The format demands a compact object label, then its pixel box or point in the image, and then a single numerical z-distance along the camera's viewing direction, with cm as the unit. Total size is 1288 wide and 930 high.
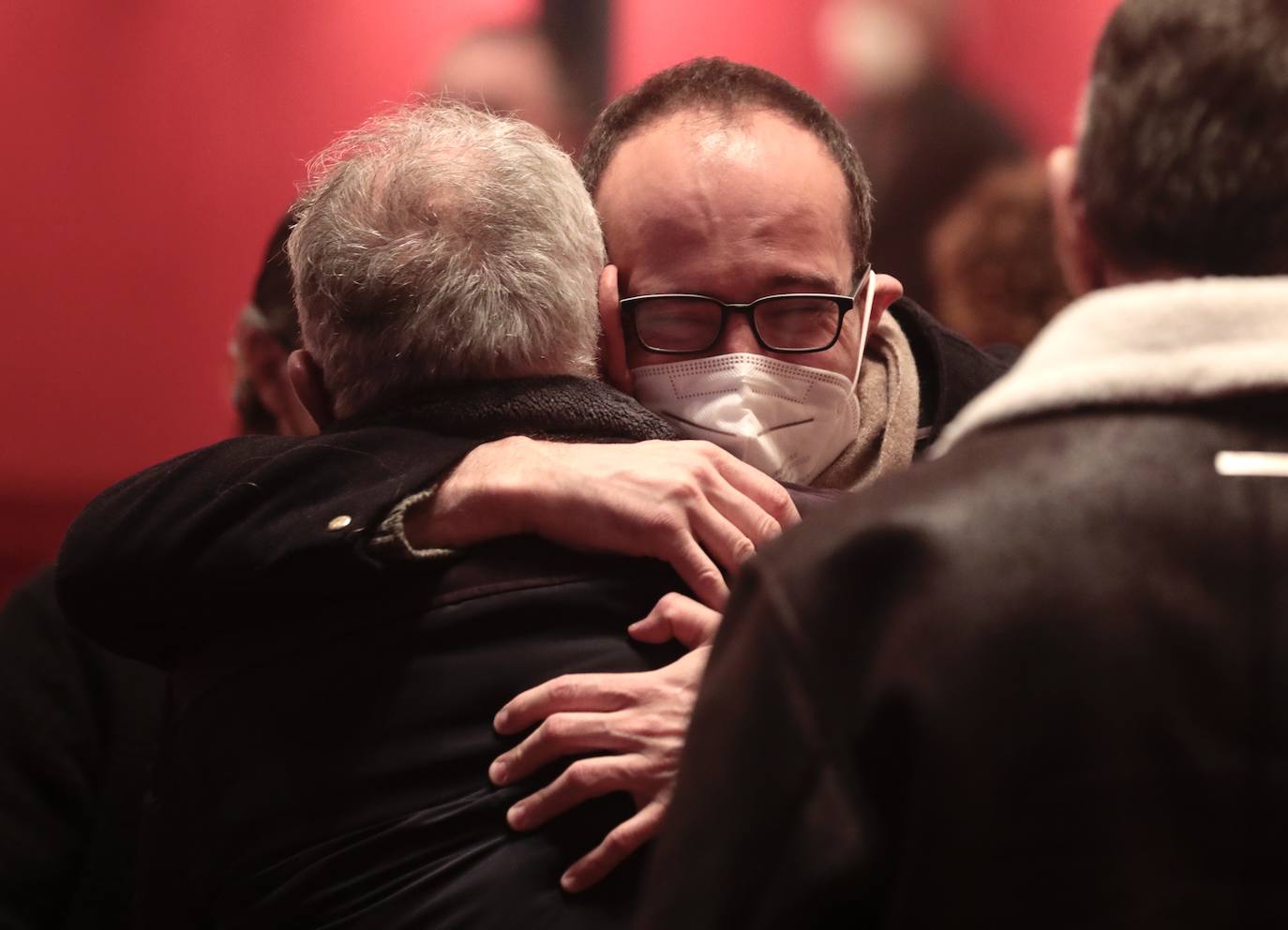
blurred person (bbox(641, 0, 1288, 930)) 211
